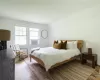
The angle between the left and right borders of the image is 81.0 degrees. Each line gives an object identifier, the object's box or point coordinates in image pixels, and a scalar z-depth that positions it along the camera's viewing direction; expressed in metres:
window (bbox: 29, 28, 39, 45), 4.55
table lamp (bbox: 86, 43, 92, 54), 2.49
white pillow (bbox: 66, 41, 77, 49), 2.90
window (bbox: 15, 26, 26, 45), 4.13
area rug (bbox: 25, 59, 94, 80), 1.73
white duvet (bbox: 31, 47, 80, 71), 1.85
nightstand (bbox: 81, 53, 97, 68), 2.25
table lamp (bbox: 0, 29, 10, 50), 1.18
